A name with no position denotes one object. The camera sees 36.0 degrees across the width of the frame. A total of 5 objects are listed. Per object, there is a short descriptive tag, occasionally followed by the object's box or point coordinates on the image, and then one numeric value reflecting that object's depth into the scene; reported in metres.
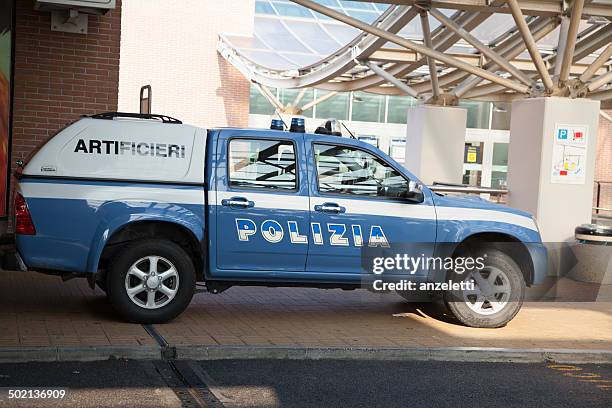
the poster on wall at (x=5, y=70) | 13.15
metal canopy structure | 14.95
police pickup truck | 9.07
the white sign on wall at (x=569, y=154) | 14.95
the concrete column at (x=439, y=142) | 20.30
